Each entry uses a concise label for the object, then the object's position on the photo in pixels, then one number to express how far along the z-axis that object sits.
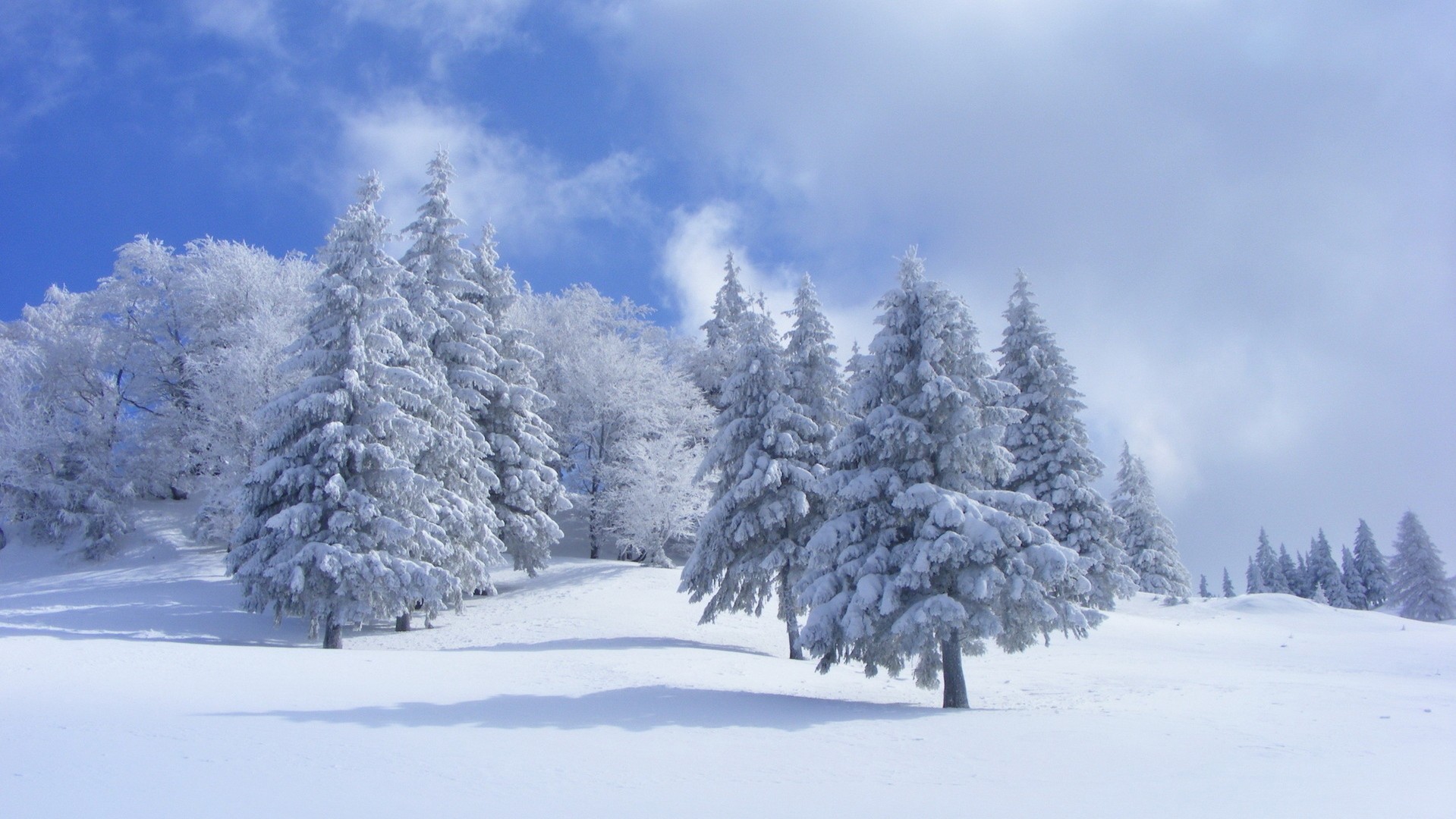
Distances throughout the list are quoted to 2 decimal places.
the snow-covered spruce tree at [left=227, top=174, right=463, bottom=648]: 20.58
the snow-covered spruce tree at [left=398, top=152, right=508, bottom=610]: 24.67
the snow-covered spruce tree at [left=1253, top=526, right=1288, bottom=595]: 87.50
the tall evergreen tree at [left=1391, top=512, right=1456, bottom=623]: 59.84
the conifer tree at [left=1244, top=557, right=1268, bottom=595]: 88.75
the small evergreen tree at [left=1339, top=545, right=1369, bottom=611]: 77.12
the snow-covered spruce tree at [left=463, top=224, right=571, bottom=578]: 30.27
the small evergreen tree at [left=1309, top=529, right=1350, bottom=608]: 77.00
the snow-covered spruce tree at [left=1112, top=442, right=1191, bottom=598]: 46.28
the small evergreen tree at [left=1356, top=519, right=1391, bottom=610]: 76.25
